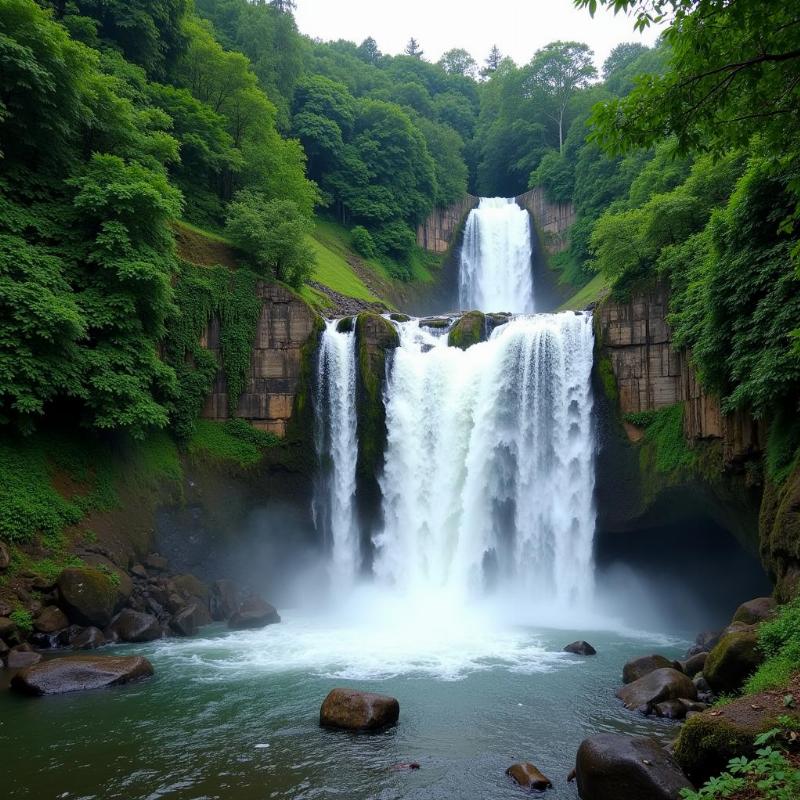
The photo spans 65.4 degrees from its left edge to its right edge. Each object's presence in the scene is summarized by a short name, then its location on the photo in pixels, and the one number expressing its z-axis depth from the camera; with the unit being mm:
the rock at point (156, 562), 20297
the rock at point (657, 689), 10836
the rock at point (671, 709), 10398
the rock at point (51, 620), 15516
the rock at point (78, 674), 11883
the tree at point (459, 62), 85500
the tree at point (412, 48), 98138
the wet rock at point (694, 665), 12430
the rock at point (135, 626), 16766
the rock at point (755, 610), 12634
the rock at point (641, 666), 12594
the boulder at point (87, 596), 16281
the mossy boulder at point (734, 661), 10195
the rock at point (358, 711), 10180
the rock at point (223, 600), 20219
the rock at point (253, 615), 19094
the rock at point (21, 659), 13602
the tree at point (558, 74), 57781
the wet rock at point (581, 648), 15383
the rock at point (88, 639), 15688
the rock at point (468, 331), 25516
